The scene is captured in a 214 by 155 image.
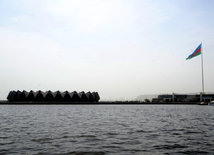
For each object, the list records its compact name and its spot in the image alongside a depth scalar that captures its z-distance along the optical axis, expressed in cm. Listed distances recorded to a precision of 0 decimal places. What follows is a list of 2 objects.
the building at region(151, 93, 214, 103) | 19462
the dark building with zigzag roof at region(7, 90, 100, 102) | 19292
